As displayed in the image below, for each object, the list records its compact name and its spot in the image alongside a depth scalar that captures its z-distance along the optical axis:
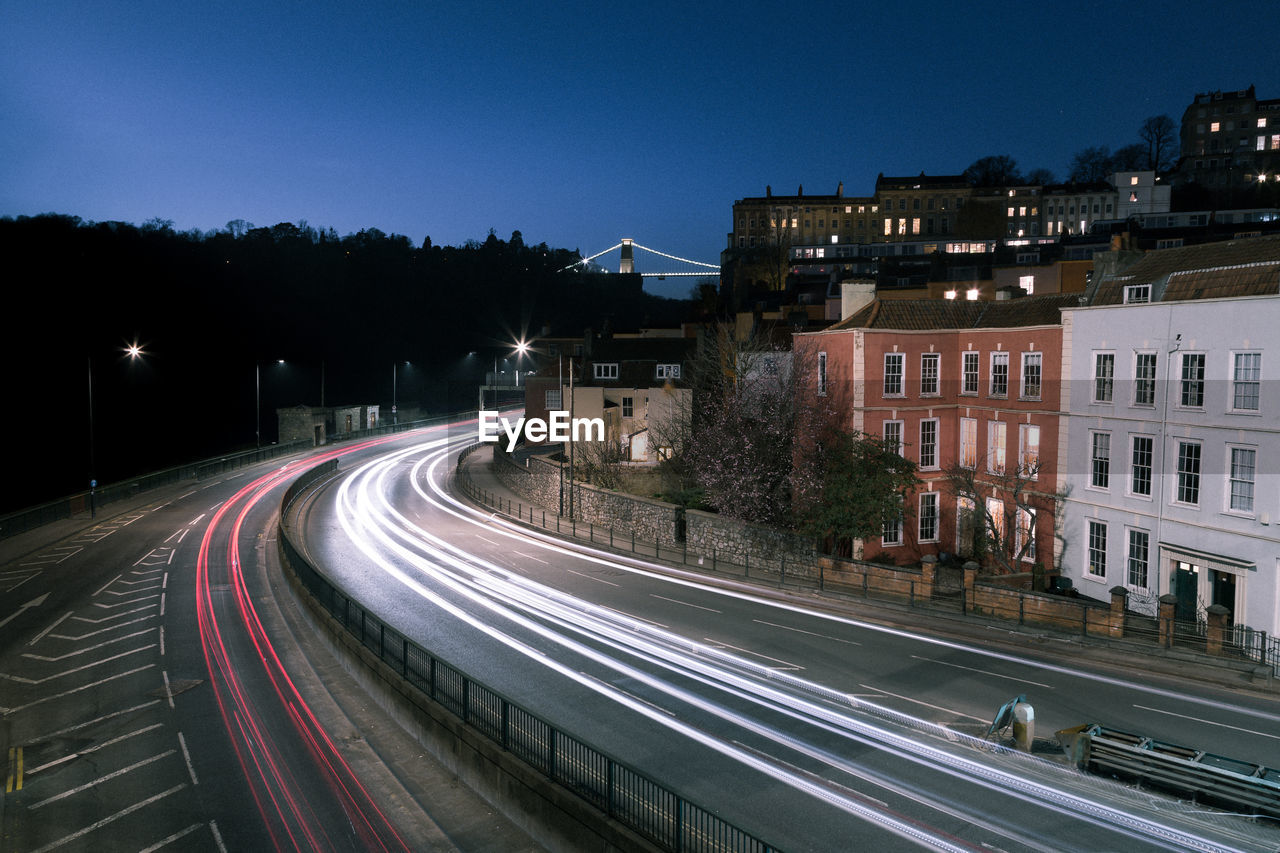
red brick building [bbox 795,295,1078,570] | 28.61
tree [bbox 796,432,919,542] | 26.25
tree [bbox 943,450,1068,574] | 27.72
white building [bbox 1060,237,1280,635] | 20.72
